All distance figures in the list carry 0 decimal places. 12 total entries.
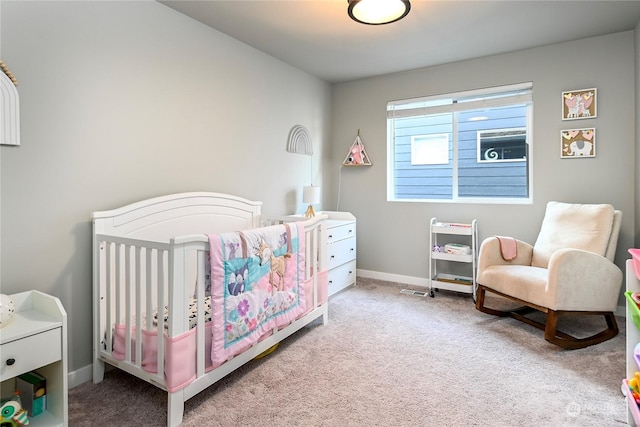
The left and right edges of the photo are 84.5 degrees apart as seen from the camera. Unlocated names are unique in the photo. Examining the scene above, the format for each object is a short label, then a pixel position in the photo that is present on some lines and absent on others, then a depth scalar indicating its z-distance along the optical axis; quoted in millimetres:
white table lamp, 3541
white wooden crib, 1586
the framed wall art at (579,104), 2949
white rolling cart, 3336
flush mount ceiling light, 1965
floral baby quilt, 1741
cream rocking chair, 2320
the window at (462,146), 3395
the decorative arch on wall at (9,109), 1602
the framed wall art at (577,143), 2967
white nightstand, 1371
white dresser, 3393
